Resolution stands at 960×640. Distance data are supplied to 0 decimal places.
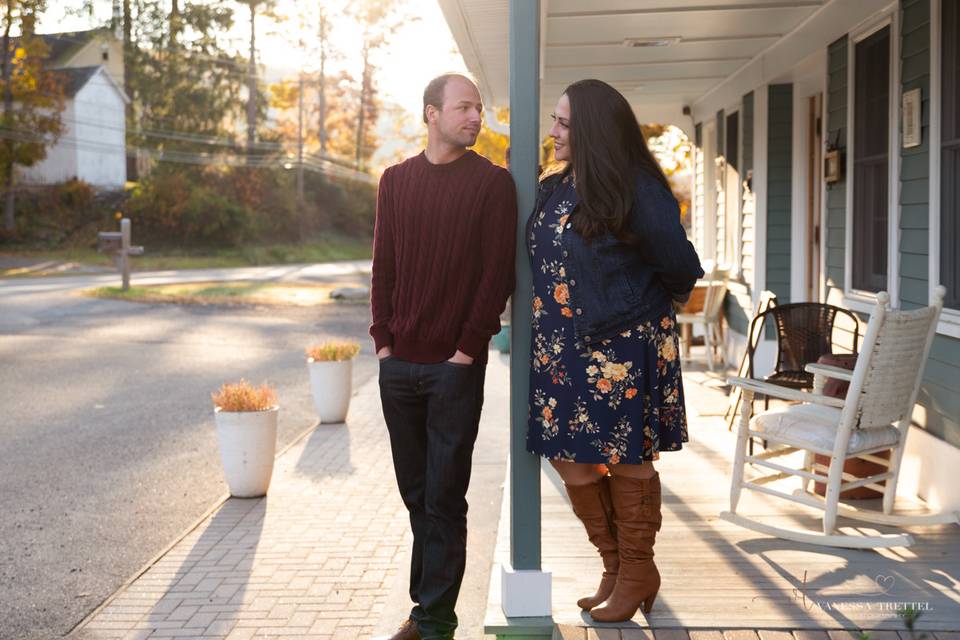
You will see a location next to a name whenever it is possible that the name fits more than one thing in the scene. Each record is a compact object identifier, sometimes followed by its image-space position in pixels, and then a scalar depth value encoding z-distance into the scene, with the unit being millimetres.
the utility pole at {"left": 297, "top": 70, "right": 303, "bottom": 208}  42406
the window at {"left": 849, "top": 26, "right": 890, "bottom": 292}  6527
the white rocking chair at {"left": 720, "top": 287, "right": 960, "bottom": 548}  4535
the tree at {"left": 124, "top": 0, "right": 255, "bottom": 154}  43625
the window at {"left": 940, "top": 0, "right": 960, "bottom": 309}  5195
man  3500
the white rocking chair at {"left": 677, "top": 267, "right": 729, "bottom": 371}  10852
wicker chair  6598
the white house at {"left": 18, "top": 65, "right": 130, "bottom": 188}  41250
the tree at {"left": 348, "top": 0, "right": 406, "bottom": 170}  40906
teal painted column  3693
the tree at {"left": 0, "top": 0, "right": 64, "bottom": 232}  35469
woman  3389
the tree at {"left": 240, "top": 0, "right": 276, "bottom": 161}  42094
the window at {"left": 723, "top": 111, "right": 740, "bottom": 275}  10945
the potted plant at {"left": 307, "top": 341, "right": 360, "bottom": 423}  9195
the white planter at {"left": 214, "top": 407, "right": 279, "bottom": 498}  6703
